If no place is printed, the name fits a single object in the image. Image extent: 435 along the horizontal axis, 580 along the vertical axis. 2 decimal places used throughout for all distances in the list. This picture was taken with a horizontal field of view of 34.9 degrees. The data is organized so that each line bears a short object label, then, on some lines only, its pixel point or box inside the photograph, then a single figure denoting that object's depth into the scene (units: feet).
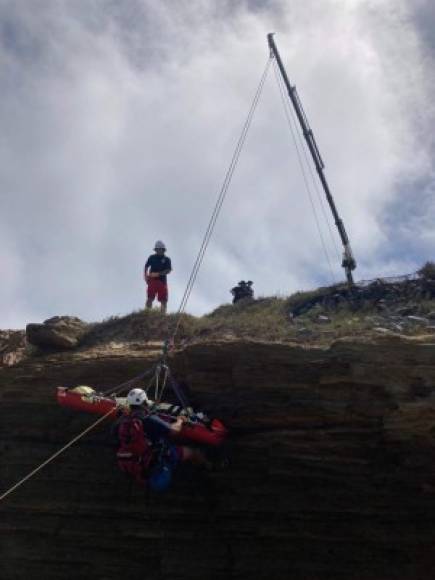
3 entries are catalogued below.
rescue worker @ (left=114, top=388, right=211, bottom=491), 37.29
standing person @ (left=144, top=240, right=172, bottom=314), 58.23
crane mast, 66.80
